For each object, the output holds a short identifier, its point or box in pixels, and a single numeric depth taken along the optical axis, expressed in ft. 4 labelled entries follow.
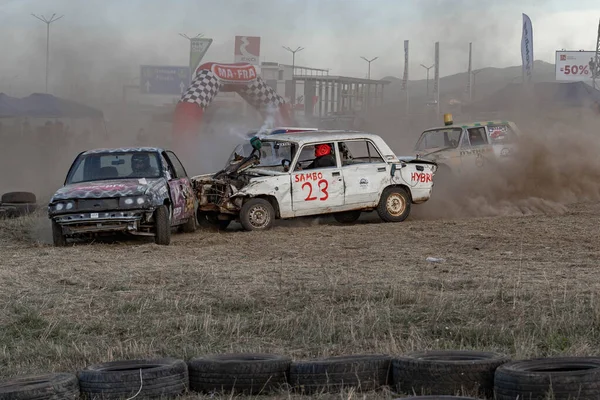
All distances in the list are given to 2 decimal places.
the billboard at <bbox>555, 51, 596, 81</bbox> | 261.85
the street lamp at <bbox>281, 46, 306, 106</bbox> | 269.97
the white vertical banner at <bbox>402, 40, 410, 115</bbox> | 234.58
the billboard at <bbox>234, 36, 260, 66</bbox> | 259.39
